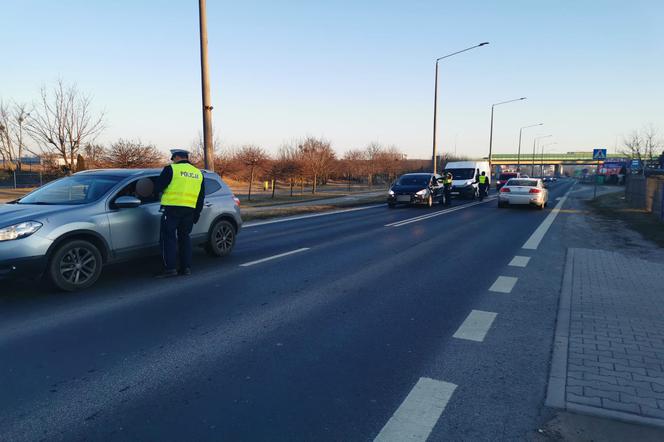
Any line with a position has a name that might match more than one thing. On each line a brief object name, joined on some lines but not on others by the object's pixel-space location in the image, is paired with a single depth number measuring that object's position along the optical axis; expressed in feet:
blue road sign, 90.43
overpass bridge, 399.54
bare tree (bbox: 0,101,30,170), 125.78
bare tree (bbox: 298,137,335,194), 132.36
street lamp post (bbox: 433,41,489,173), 94.12
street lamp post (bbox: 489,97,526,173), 142.57
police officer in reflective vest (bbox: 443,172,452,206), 76.88
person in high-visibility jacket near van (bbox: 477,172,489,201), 90.89
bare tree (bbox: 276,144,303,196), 114.93
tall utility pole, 40.65
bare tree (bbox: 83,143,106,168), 85.97
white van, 91.29
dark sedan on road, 70.59
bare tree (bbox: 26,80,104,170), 66.69
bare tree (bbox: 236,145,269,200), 110.83
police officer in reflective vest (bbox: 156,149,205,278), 21.67
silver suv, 17.69
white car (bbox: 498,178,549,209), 67.46
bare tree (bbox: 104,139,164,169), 80.74
